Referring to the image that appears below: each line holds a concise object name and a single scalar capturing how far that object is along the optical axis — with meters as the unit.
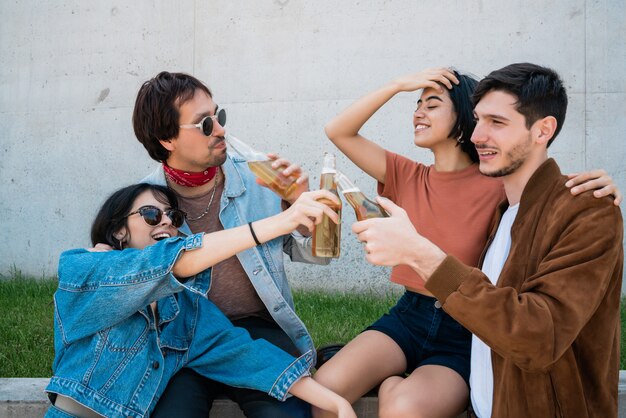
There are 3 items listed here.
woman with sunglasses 2.46
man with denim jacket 3.07
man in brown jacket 2.07
